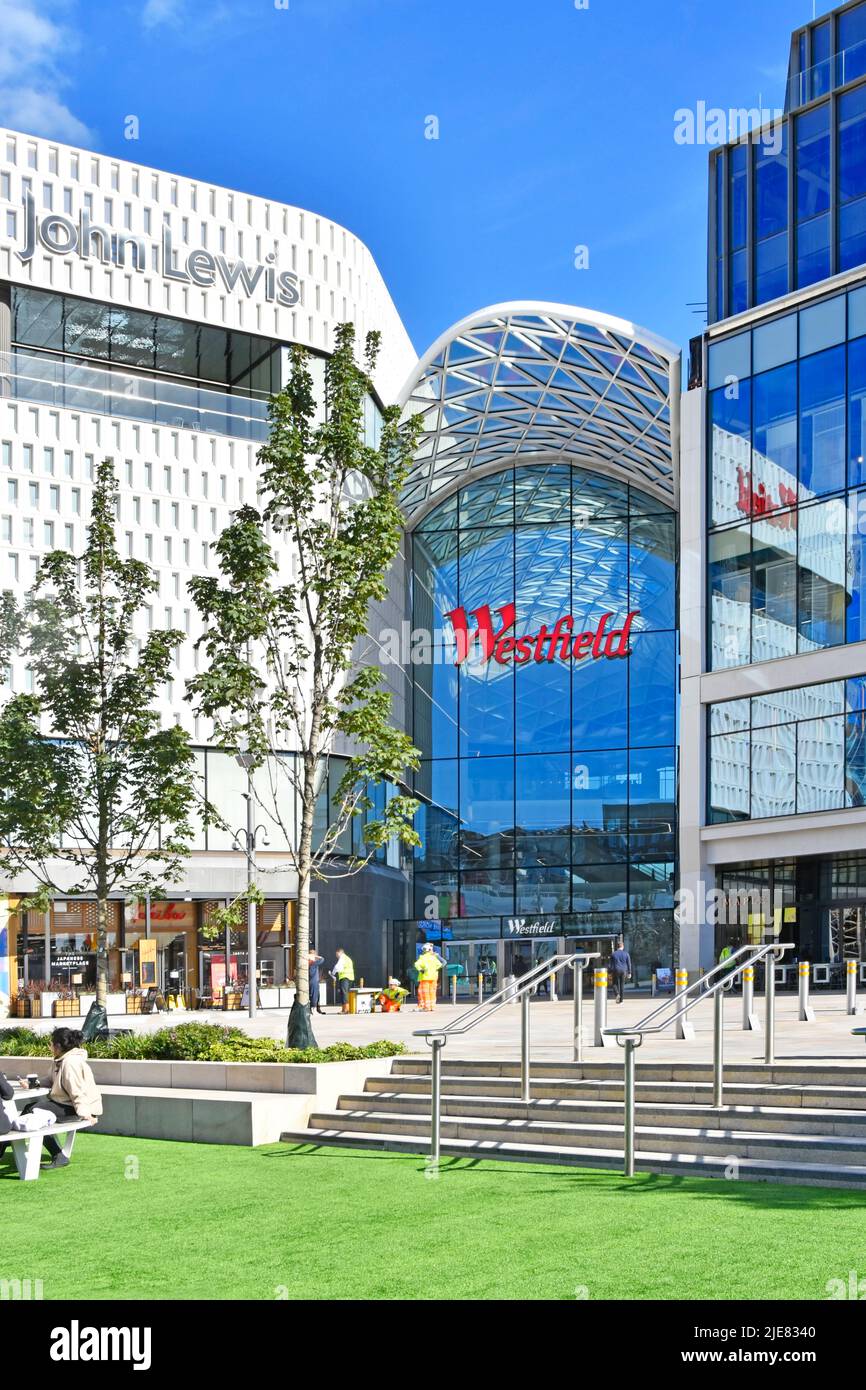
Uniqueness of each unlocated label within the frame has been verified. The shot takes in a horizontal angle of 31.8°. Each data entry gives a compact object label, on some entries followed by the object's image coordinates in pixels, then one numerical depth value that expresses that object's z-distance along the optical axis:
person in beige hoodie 14.09
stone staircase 11.49
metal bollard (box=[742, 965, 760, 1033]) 19.11
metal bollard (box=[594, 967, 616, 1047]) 17.20
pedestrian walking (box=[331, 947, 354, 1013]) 37.94
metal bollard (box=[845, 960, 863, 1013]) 23.75
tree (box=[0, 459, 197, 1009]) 22.11
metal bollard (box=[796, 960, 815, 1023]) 21.33
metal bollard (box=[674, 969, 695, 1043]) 18.75
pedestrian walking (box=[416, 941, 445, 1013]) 34.03
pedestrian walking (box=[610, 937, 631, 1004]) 35.53
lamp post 31.80
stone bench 14.52
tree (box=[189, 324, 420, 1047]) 18.75
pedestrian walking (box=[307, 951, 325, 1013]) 37.35
